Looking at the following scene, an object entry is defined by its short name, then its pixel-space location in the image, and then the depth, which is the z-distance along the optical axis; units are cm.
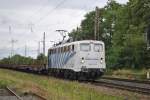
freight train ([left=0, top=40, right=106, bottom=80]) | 3394
